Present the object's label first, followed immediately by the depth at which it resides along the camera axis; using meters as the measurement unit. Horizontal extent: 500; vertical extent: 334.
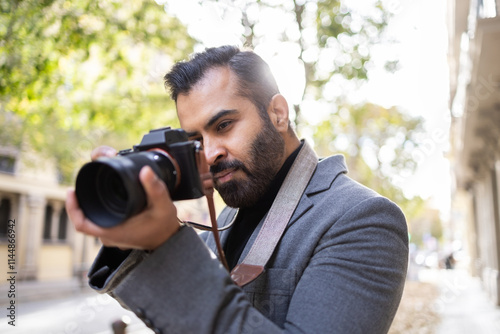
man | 1.10
